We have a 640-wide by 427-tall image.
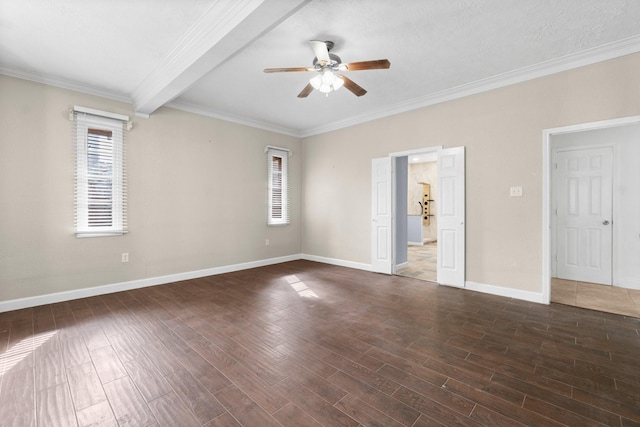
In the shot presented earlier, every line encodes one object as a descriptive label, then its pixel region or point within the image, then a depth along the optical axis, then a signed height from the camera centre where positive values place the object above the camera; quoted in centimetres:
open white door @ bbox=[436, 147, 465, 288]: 411 -7
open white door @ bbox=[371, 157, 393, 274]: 500 -7
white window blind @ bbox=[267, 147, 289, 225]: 587 +56
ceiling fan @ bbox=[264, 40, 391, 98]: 276 +148
